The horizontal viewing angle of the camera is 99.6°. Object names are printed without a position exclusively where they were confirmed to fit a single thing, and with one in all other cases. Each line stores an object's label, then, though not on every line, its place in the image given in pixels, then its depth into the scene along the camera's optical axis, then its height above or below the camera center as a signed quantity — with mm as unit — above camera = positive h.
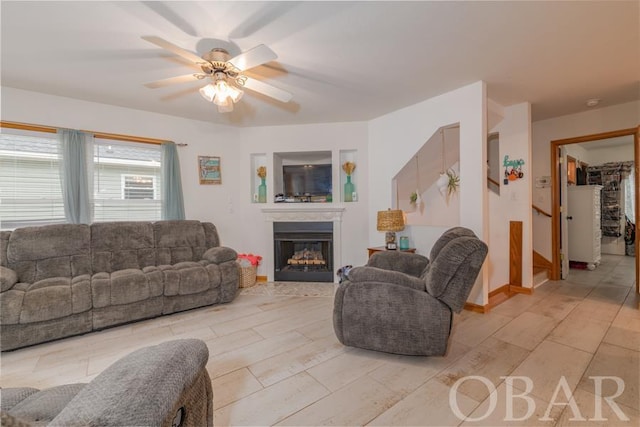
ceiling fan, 1865 +1020
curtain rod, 2774 +923
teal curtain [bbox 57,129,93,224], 2973 +442
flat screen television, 4223 +452
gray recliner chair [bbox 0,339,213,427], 613 -471
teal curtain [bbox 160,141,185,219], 3557 +363
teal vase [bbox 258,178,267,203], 4281 +258
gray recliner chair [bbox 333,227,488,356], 1752 -676
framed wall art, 3904 +595
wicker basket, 3811 -951
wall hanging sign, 3451 +452
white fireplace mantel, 4055 -122
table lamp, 3316 -203
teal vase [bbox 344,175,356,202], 4133 +251
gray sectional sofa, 2205 -619
